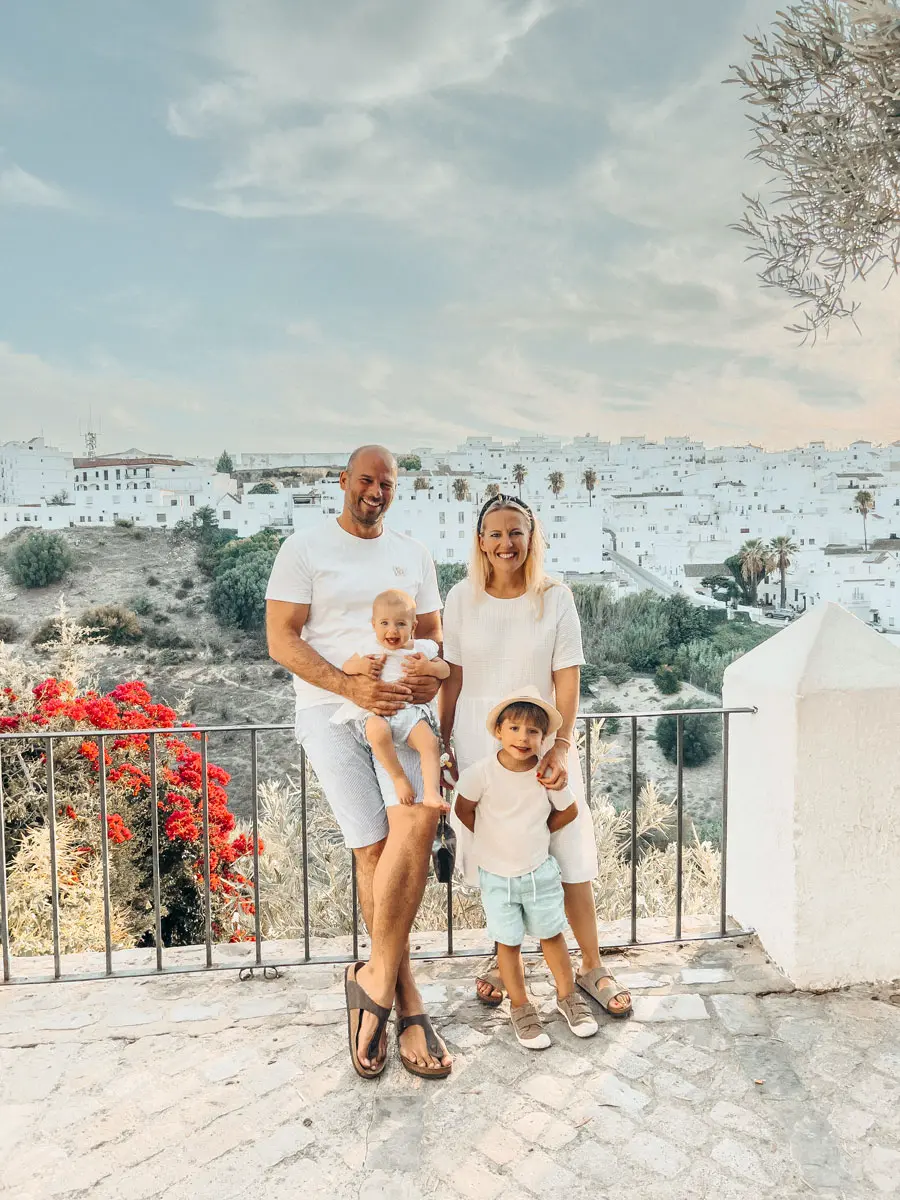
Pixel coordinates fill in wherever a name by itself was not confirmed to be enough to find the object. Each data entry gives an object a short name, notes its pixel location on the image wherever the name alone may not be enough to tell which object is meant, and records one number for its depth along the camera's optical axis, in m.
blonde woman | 2.38
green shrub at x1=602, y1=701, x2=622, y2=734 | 25.91
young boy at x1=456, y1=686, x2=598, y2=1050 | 2.32
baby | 2.25
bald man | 2.24
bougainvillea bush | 4.45
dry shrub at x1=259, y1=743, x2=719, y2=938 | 4.38
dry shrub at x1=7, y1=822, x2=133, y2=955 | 4.13
